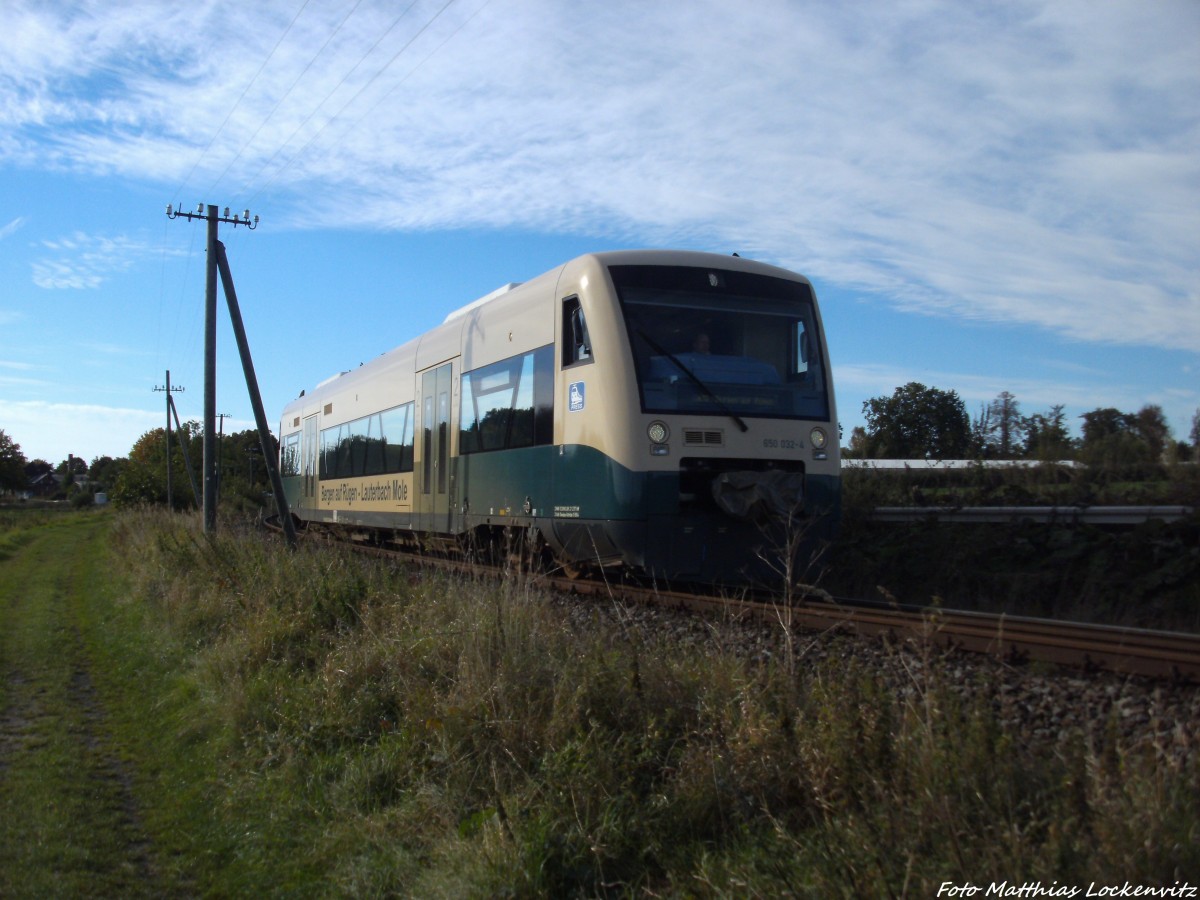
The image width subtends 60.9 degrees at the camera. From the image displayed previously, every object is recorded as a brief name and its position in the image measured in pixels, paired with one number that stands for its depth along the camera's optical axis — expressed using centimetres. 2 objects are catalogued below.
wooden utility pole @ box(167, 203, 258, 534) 2191
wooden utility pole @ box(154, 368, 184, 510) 4914
